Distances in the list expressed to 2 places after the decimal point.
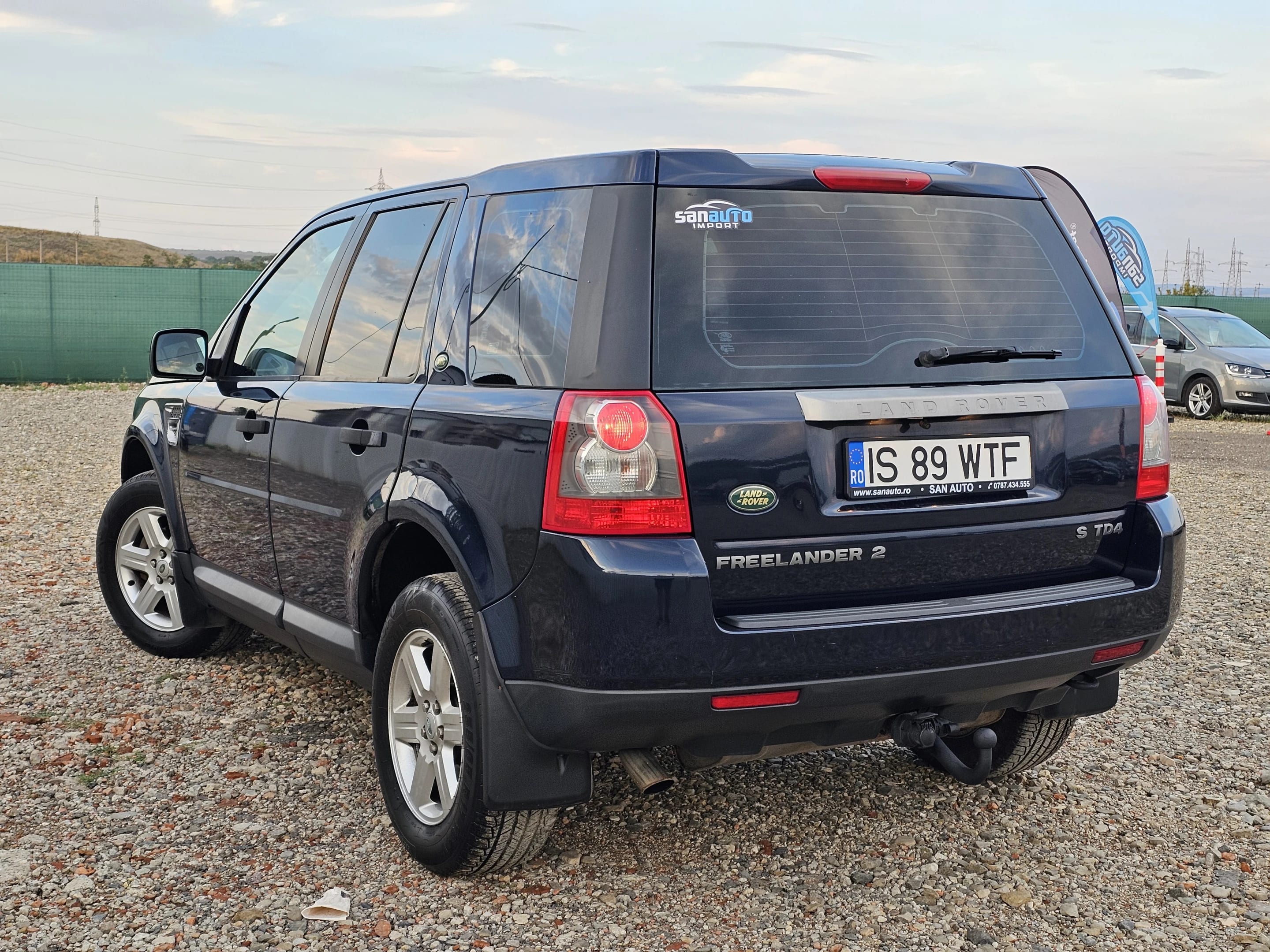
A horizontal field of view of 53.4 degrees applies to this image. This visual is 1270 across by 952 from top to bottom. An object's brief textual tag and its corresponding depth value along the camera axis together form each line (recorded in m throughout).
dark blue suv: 2.76
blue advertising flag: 13.45
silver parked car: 18.09
